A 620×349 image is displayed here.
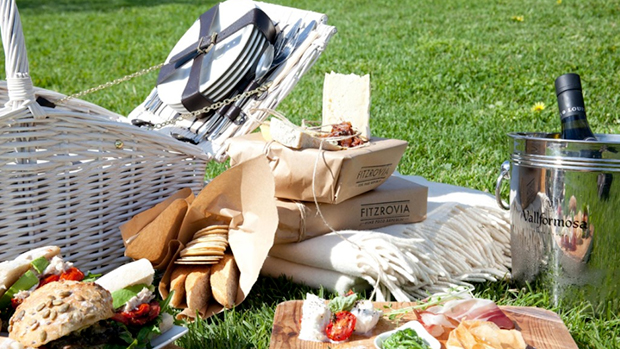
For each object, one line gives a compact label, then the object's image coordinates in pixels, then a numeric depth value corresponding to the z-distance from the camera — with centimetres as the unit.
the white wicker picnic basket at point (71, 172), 191
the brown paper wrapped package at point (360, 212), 216
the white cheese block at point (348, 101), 232
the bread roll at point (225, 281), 197
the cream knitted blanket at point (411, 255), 205
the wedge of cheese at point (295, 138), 216
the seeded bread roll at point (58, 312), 132
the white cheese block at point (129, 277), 159
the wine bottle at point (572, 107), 202
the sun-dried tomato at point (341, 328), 164
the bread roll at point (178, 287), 200
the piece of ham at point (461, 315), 163
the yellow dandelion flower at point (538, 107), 422
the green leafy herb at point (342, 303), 171
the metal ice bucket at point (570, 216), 182
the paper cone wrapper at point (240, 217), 198
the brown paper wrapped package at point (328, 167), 209
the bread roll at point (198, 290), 195
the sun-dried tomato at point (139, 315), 145
